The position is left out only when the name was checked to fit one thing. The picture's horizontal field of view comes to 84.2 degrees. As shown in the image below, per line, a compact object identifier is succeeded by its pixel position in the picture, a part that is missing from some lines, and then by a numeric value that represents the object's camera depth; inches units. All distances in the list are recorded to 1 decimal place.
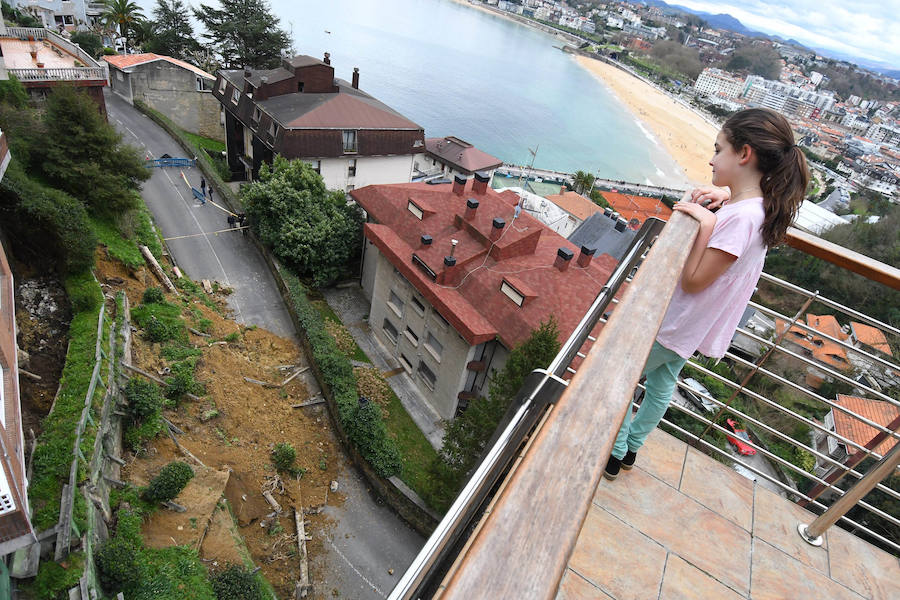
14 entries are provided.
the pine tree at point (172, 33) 1647.4
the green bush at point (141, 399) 453.7
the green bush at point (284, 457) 526.6
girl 107.0
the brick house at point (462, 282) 612.7
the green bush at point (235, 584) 364.2
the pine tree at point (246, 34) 1499.8
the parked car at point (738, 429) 881.5
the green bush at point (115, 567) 334.6
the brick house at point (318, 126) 999.6
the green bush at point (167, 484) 397.4
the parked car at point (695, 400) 994.1
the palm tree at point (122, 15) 1601.9
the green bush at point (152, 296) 610.9
